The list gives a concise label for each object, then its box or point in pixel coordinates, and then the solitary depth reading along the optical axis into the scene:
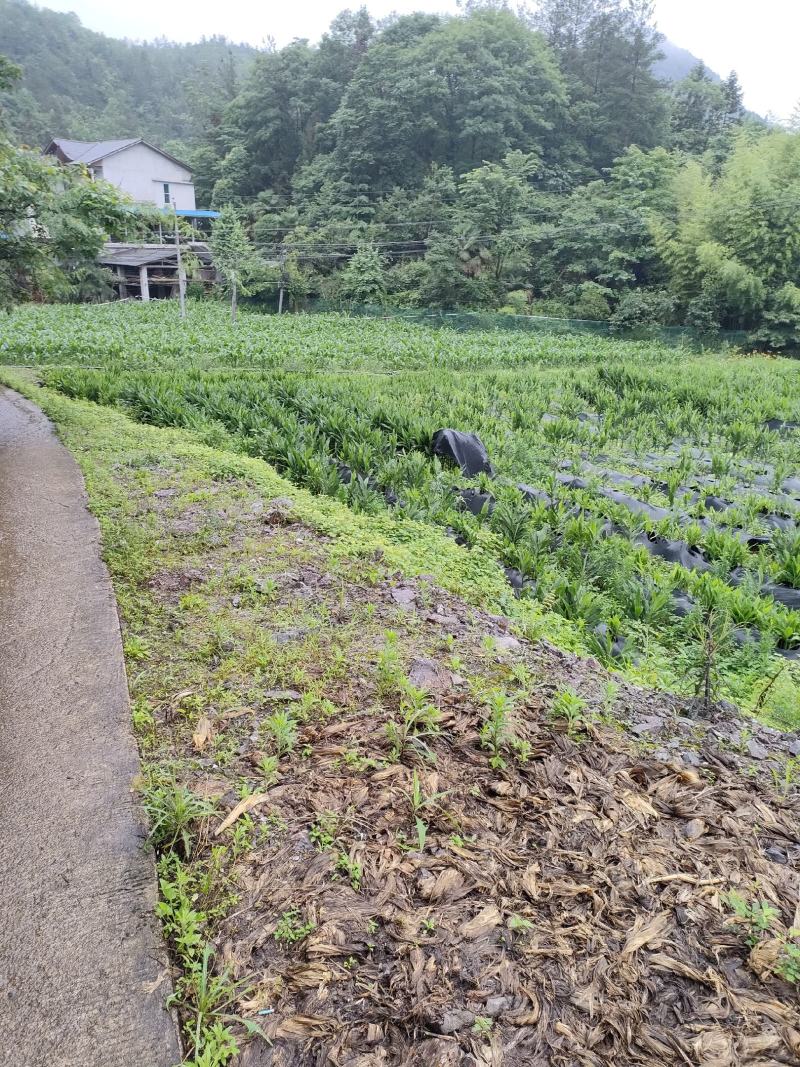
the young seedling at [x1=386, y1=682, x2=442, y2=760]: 2.72
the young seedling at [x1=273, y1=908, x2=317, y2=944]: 1.92
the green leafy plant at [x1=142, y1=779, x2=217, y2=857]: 2.25
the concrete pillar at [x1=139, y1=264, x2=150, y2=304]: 38.22
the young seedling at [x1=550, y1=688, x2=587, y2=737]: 2.90
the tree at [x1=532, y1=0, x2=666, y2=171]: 46.09
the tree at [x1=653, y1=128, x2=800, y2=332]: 27.03
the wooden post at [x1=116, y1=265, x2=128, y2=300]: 40.66
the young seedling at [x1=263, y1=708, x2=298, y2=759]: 2.69
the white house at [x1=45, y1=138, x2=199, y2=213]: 40.97
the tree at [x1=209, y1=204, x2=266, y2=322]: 36.34
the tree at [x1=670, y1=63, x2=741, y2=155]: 48.50
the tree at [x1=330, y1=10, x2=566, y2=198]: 43.16
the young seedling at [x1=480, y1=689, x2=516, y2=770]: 2.70
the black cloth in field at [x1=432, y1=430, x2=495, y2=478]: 7.26
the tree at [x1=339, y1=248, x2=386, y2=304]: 36.31
